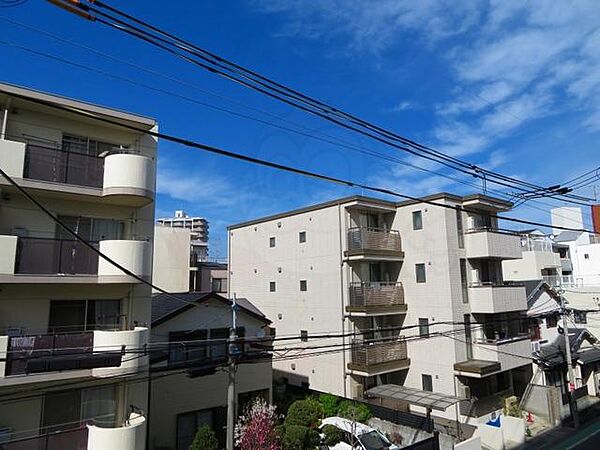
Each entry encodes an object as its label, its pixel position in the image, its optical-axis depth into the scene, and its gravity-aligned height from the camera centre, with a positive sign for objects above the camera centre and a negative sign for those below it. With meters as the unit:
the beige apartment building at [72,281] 8.13 +0.21
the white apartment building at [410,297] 16.47 -0.50
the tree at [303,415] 12.96 -4.27
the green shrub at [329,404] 15.14 -4.57
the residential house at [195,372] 11.20 -2.61
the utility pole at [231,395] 8.30 -2.29
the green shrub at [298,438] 11.24 -4.35
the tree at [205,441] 9.93 -3.85
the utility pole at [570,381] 15.96 -4.09
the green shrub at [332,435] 12.22 -4.63
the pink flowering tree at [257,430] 10.56 -3.94
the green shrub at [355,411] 14.27 -4.62
